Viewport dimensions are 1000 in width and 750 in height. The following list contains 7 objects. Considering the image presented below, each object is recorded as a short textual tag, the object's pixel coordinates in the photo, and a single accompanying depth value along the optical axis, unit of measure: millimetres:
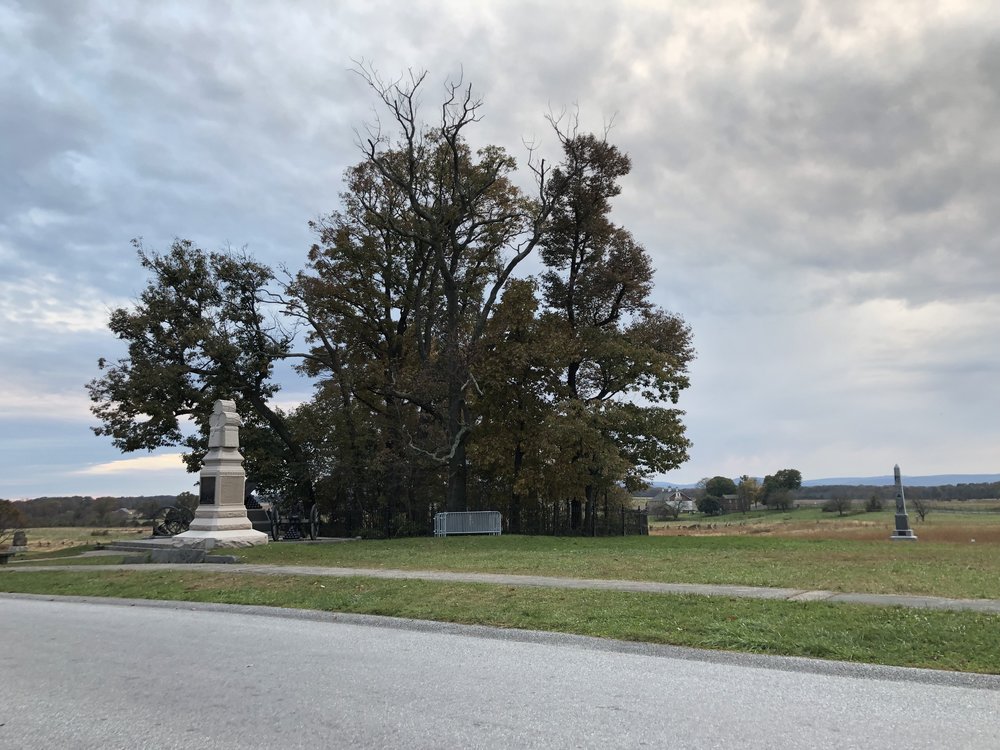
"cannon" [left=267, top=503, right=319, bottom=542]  30344
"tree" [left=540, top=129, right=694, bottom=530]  30719
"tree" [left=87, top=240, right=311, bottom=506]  32062
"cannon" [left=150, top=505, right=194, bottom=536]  33125
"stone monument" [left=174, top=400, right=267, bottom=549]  22344
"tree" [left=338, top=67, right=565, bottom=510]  30328
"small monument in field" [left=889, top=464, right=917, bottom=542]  23675
